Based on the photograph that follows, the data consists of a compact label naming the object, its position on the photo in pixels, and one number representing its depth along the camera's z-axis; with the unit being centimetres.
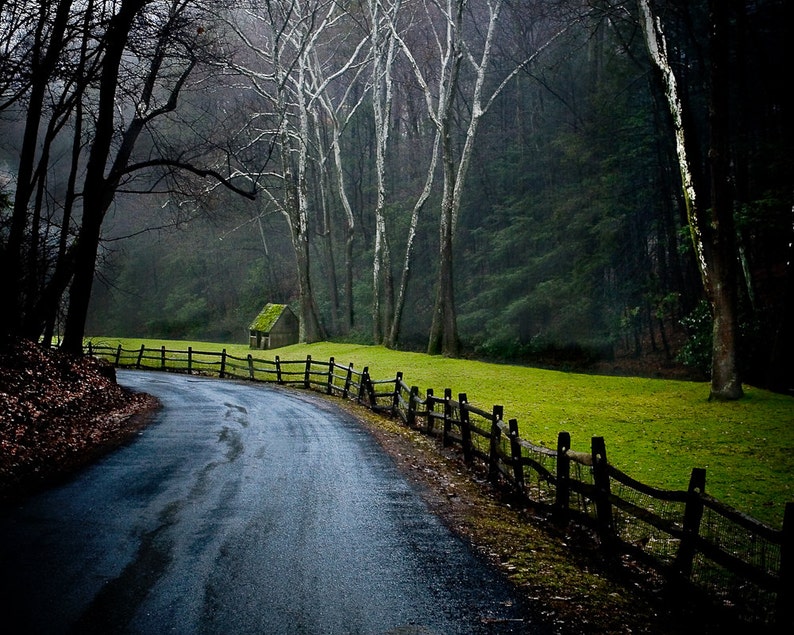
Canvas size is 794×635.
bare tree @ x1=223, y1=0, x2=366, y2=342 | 3274
